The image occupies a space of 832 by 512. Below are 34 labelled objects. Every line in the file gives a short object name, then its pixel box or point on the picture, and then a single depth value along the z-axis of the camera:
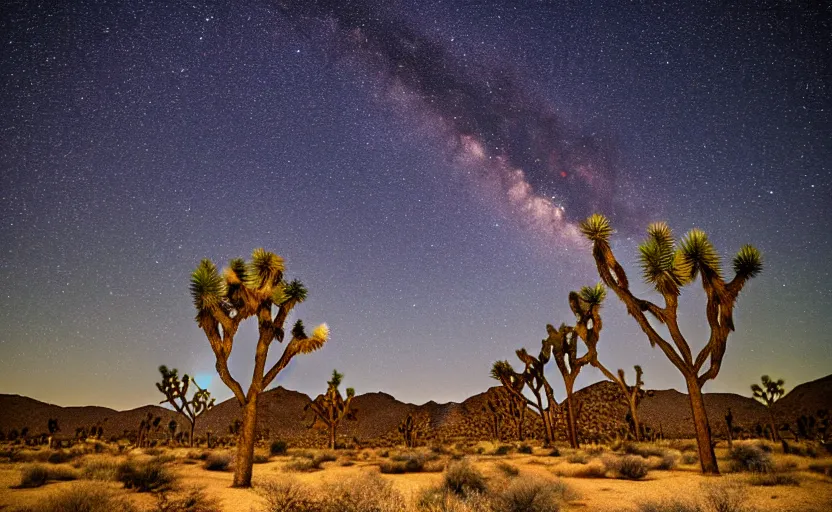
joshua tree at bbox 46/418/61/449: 35.33
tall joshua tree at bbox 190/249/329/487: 12.25
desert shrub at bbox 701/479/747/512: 6.72
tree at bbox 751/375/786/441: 31.89
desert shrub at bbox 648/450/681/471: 14.71
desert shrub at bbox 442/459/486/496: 9.66
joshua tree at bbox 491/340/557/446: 26.31
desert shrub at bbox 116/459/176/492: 10.73
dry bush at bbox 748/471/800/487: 10.76
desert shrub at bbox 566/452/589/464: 16.70
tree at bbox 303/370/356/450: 33.06
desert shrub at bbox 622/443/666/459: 18.55
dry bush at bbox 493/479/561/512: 7.51
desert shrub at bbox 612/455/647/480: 12.91
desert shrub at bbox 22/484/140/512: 7.15
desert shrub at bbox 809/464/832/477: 12.21
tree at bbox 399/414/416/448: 34.94
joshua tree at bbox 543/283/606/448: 20.88
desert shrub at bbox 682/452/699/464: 16.23
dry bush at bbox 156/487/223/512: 7.77
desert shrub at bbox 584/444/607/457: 20.38
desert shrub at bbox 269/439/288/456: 26.30
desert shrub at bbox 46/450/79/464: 19.17
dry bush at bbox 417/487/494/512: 6.10
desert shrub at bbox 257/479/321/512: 6.71
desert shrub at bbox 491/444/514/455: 24.77
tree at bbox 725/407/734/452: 27.62
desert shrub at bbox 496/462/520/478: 13.69
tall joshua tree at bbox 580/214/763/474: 13.00
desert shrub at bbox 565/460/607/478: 13.77
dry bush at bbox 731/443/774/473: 12.82
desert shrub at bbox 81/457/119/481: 12.12
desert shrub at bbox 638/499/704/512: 6.39
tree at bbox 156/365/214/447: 32.12
